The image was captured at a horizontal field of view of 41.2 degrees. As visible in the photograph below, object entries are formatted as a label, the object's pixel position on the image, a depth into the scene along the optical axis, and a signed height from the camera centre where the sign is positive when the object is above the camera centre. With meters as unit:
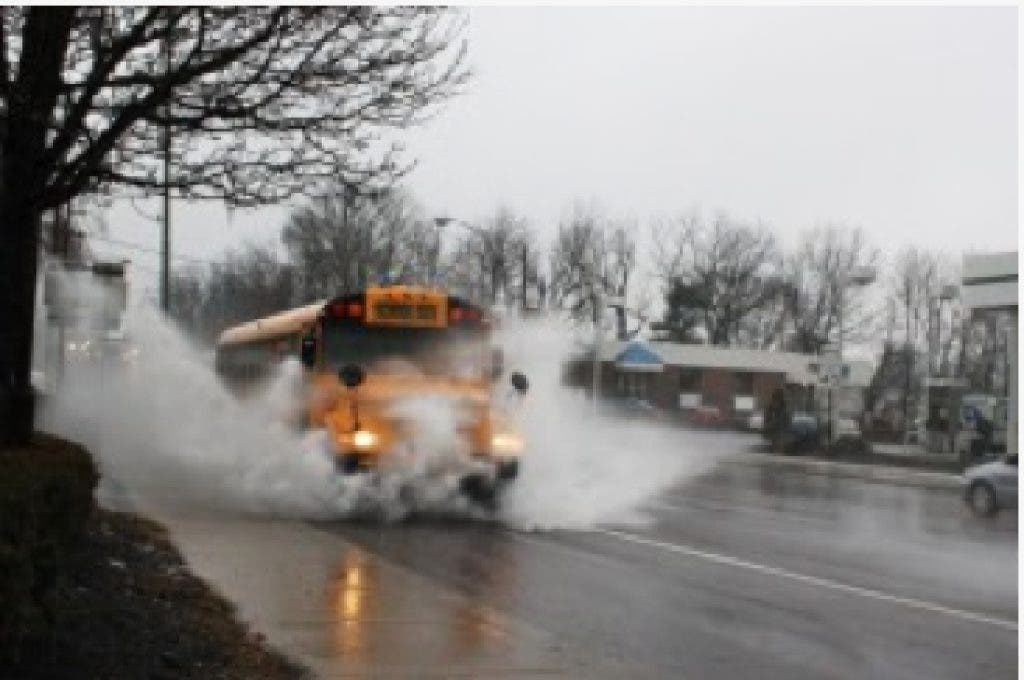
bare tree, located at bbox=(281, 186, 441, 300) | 54.16 +5.07
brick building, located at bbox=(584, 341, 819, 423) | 78.44 -0.33
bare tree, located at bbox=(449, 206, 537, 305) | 74.62 +6.23
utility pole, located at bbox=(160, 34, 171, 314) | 45.12 +3.34
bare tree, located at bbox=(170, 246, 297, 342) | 61.00 +3.77
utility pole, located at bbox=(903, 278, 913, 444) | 67.17 +0.03
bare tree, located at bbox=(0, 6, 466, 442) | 10.20 +2.09
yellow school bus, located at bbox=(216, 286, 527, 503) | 16.72 -0.10
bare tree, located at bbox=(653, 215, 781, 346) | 96.00 +5.94
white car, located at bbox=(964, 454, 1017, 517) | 22.59 -1.82
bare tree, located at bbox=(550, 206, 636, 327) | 85.50 +6.86
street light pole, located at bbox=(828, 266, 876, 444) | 38.60 +4.01
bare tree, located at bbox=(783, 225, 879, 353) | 90.69 +5.39
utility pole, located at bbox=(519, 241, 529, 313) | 79.11 +5.11
